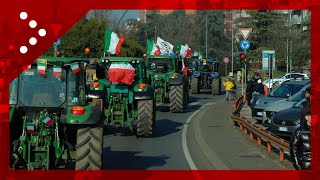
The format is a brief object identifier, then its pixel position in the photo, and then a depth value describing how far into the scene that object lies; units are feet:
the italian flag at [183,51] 137.86
